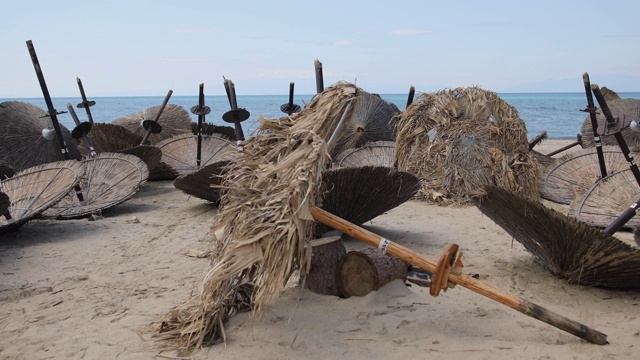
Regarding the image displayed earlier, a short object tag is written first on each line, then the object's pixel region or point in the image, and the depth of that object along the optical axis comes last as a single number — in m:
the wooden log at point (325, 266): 3.76
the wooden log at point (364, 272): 3.68
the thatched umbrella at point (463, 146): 7.36
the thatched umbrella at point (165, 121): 11.46
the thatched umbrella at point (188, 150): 9.26
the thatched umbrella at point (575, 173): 7.08
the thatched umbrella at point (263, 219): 2.96
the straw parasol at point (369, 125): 9.92
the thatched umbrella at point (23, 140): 8.23
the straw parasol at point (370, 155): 8.43
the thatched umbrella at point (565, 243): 3.57
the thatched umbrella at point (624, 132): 10.13
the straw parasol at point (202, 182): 6.09
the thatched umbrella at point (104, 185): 6.64
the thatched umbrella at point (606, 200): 5.02
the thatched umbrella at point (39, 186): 5.83
